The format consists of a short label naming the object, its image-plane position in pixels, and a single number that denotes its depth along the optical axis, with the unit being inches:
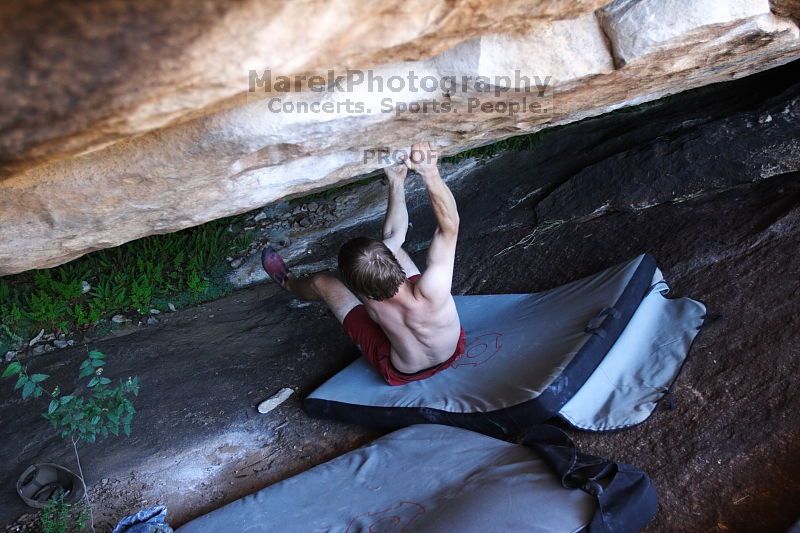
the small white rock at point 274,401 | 160.7
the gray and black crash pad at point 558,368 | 127.8
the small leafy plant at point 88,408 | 128.5
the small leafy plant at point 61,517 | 134.6
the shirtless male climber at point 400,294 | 131.6
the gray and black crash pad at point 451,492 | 103.7
